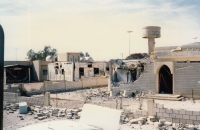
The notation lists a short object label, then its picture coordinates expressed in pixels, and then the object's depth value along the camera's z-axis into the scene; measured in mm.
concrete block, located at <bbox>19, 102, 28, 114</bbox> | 11883
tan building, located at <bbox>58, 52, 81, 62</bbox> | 36656
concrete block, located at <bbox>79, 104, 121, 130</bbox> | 6227
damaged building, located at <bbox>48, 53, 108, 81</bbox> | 30531
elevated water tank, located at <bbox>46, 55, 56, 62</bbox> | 36681
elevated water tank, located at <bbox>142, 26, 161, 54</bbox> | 34281
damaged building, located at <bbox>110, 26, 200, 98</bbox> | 18531
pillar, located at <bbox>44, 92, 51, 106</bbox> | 13461
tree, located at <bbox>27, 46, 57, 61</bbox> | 63062
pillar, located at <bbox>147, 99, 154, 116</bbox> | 10336
